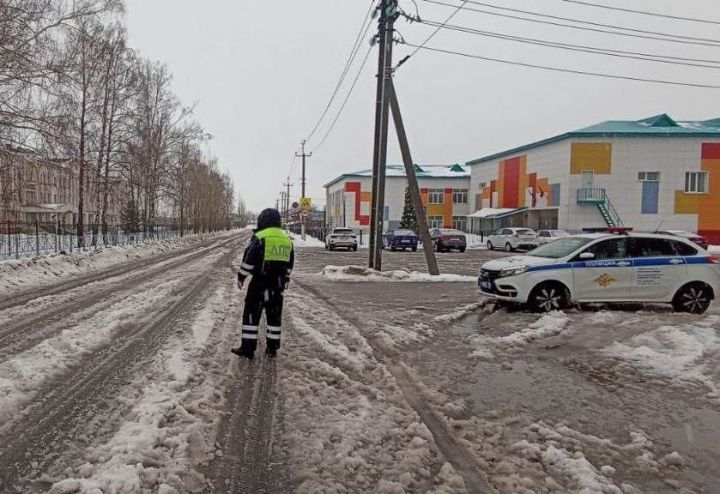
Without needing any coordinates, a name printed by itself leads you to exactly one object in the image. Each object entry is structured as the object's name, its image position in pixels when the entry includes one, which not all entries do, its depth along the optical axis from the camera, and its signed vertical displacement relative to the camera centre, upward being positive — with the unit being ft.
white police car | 31.24 -2.36
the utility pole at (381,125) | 52.85 +11.03
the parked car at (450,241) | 114.93 -2.30
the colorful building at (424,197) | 229.25 +14.50
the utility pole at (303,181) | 158.40 +14.56
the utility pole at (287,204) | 304.48 +14.75
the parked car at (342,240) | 112.88 -2.79
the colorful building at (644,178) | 143.43 +16.66
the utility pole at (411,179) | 53.31 +5.39
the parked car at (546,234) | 115.55 -0.03
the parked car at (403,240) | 114.42 -2.37
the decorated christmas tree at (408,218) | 184.55 +4.15
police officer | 19.72 -2.27
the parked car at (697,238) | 96.29 +0.11
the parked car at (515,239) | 114.21 -1.40
